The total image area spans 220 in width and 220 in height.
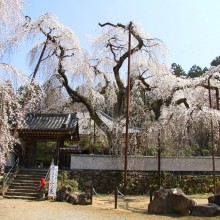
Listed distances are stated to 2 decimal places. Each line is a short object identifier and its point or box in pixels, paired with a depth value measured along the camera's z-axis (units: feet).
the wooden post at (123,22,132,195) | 43.63
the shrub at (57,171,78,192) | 48.29
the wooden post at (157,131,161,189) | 49.18
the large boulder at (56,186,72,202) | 40.93
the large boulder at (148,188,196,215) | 32.31
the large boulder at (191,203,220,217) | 30.95
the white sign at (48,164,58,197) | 42.27
